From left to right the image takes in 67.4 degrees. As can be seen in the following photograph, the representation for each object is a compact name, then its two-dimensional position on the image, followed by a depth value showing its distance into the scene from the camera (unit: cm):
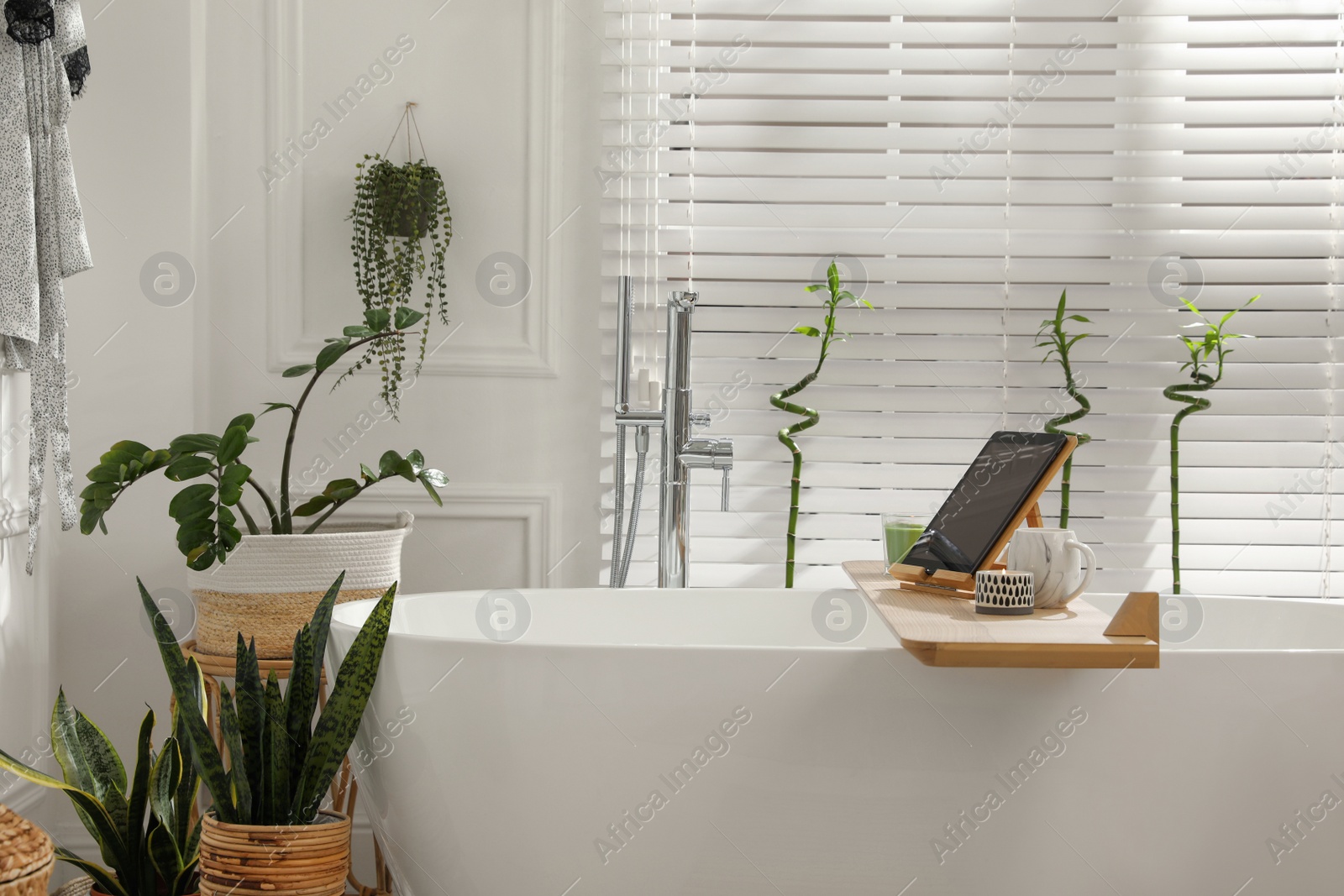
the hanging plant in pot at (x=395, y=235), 200
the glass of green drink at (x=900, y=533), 181
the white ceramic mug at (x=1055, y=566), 146
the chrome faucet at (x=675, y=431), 180
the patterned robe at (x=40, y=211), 150
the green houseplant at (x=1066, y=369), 203
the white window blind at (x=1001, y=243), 214
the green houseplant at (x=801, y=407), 202
